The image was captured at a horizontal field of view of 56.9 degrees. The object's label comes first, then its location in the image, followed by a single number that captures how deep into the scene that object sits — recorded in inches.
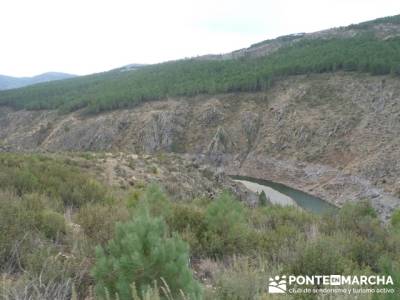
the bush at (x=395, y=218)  616.1
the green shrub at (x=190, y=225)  266.5
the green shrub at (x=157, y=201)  324.5
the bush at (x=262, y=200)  1057.8
